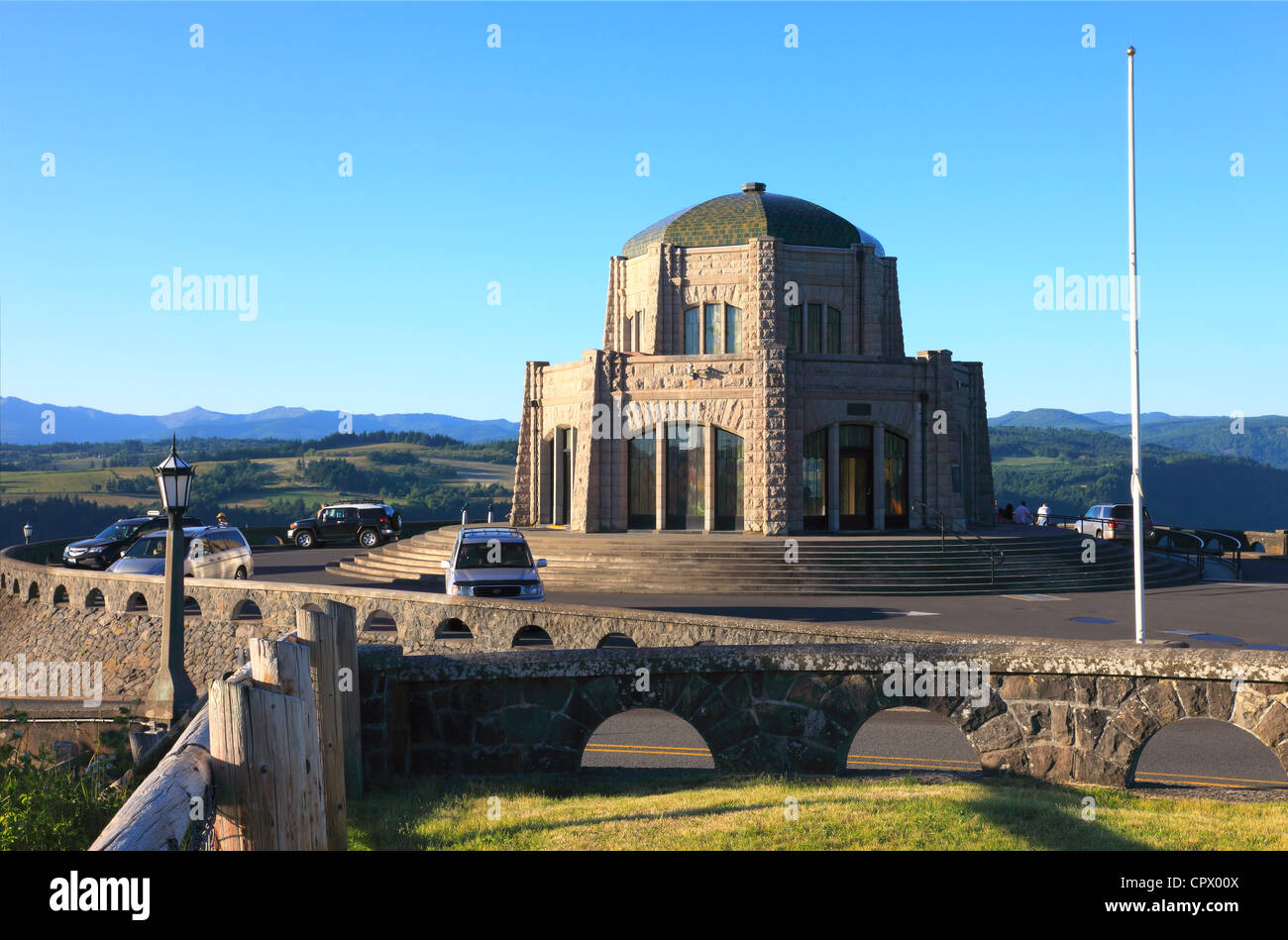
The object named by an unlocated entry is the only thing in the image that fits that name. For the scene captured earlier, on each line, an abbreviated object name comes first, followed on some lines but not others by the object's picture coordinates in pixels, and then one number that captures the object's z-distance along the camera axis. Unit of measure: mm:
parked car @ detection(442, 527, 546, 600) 21172
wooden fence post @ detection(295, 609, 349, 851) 6303
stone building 32719
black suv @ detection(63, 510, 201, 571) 33844
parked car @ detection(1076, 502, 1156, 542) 39469
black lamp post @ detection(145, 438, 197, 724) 15812
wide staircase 27344
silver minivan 27484
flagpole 16250
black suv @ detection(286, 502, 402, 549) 42750
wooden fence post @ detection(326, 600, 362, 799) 8430
